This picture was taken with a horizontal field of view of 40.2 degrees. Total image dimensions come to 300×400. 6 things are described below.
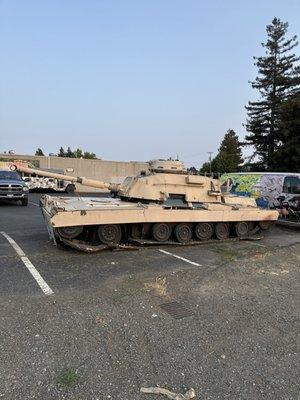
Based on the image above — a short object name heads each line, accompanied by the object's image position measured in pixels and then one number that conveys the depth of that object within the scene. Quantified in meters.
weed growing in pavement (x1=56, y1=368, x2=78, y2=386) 3.49
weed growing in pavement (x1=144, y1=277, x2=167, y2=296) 5.91
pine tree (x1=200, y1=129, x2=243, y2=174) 49.58
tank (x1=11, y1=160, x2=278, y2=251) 8.37
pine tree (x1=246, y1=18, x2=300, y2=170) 39.75
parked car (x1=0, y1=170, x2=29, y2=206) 17.88
